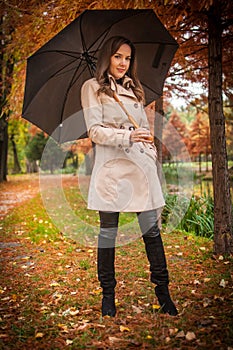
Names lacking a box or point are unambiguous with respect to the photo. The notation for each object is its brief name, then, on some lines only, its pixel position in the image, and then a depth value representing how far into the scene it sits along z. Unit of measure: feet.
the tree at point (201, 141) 56.29
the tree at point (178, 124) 75.36
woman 8.14
